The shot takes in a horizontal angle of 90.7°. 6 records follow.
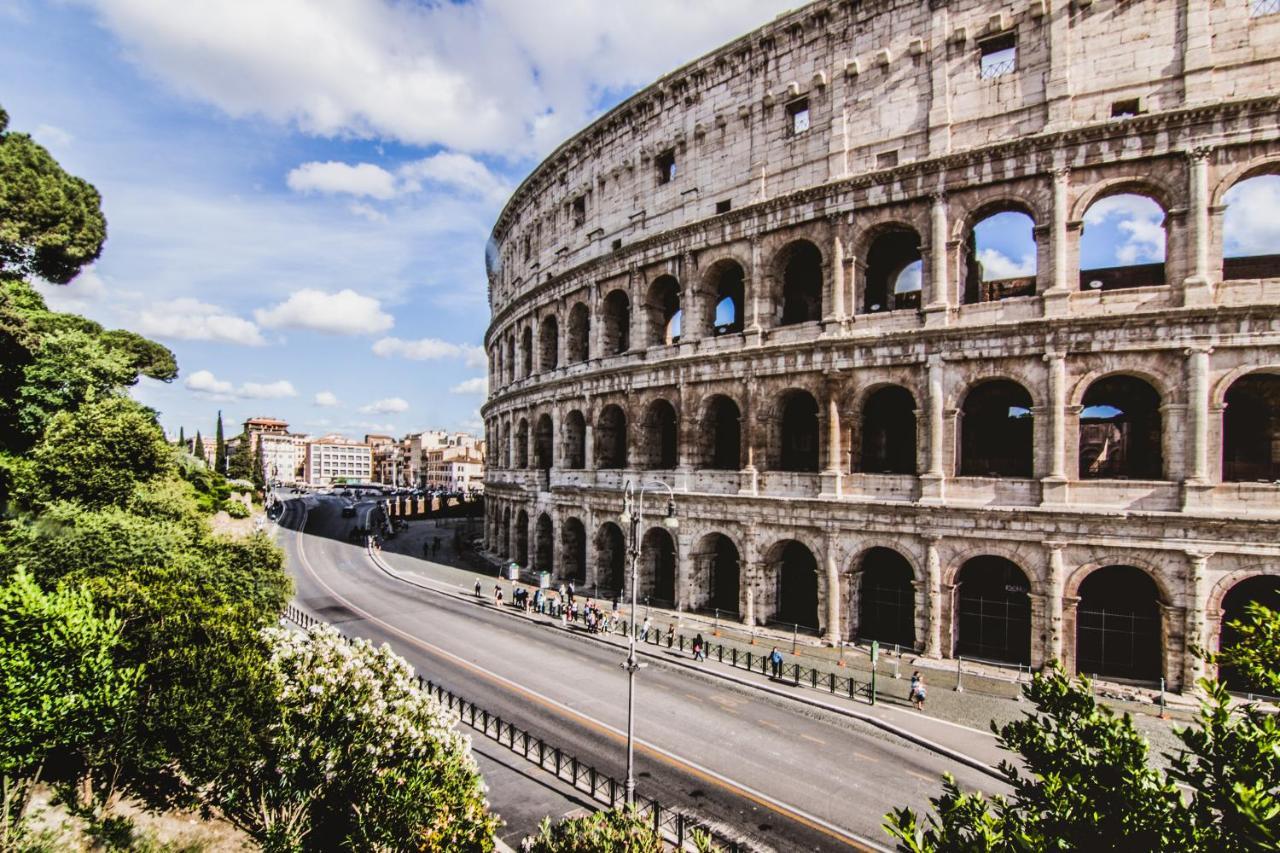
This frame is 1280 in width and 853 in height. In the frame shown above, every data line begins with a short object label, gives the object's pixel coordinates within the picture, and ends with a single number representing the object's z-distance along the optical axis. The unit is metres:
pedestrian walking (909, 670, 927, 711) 19.72
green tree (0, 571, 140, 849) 10.45
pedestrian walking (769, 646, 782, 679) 22.42
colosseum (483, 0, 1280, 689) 20.50
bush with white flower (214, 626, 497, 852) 10.86
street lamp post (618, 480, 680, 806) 13.53
